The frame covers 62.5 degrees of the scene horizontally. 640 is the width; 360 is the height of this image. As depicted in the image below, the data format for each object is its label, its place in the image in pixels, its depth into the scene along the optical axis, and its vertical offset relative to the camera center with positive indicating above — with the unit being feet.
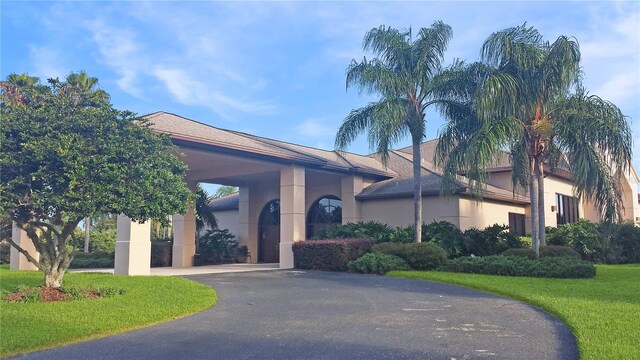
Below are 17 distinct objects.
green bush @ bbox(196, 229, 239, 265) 84.69 -2.27
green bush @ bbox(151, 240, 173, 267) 79.71 -2.85
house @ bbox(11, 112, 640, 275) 57.93 +5.59
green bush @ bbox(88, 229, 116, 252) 118.21 -1.75
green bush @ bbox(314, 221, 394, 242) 65.92 +0.21
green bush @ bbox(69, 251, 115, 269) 82.69 -4.36
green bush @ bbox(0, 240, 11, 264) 88.85 -3.14
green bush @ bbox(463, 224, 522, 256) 66.39 -0.99
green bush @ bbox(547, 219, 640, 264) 70.95 -1.26
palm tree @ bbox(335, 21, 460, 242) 60.34 +17.79
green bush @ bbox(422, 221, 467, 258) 63.21 -0.45
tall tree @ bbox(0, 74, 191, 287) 32.76 +4.29
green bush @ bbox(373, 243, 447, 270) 56.65 -2.33
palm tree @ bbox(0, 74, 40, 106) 53.19 +20.10
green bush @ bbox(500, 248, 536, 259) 55.88 -2.12
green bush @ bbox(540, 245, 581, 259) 57.52 -2.01
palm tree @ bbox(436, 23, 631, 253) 53.11 +11.82
